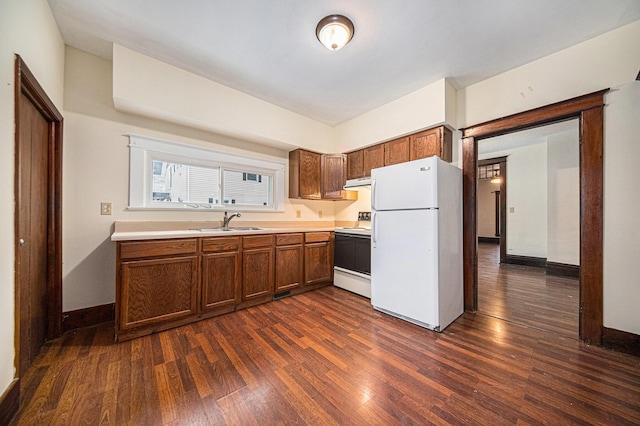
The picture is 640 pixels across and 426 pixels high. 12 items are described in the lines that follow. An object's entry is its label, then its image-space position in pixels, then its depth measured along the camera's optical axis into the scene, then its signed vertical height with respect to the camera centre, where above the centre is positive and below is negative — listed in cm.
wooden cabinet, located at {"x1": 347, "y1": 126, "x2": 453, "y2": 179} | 272 +81
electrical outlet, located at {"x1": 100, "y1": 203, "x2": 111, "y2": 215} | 235 +3
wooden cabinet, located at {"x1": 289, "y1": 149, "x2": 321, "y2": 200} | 362 +60
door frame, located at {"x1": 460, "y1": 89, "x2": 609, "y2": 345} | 199 +12
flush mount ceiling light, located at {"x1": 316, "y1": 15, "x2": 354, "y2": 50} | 182 +146
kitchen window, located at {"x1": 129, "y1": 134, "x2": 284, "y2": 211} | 255 +42
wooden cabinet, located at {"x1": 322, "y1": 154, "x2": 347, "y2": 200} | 383 +62
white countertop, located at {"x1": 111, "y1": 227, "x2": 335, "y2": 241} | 198 -22
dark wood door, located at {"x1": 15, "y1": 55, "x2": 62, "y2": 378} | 141 -6
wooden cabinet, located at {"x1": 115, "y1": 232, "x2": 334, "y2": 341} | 202 -67
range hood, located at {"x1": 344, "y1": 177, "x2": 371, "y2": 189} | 337 +44
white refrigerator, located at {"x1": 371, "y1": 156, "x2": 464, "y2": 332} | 225 -30
